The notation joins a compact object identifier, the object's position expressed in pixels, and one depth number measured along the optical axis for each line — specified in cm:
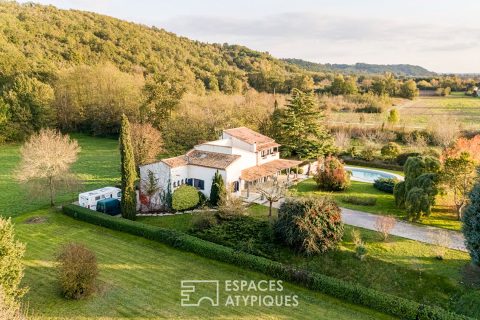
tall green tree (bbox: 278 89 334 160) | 4359
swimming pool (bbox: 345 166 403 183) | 4050
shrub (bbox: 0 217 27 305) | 1641
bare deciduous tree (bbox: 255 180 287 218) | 2824
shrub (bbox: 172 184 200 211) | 3014
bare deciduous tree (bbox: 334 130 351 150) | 5054
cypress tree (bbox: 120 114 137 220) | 2836
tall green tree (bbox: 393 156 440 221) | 2706
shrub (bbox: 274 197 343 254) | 2242
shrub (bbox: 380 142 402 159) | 4541
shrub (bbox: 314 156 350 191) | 3459
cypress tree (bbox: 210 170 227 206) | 3040
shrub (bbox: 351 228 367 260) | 2189
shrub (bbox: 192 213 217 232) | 2606
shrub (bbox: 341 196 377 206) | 3150
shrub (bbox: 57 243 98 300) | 1889
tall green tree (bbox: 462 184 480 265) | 1933
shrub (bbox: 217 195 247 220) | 2694
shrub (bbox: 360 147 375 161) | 4662
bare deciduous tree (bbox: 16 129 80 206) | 3100
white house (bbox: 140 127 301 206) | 3144
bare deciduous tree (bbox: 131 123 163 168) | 3919
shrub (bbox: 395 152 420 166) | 4478
